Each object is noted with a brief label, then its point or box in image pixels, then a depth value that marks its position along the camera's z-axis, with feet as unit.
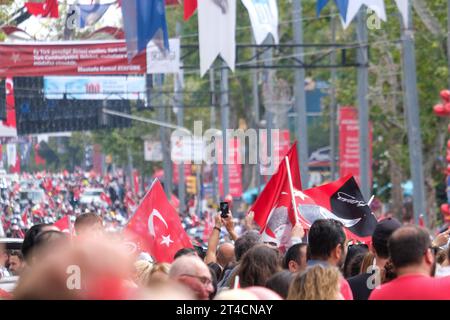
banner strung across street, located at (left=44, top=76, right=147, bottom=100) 129.29
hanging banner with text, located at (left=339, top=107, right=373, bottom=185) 119.75
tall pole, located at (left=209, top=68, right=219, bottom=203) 167.58
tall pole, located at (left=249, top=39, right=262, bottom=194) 186.06
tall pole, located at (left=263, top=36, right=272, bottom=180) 118.56
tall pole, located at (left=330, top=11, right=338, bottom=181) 151.33
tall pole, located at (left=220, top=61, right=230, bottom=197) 144.46
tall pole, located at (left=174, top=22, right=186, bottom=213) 159.45
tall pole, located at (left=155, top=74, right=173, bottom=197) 191.91
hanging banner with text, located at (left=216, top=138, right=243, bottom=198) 151.84
